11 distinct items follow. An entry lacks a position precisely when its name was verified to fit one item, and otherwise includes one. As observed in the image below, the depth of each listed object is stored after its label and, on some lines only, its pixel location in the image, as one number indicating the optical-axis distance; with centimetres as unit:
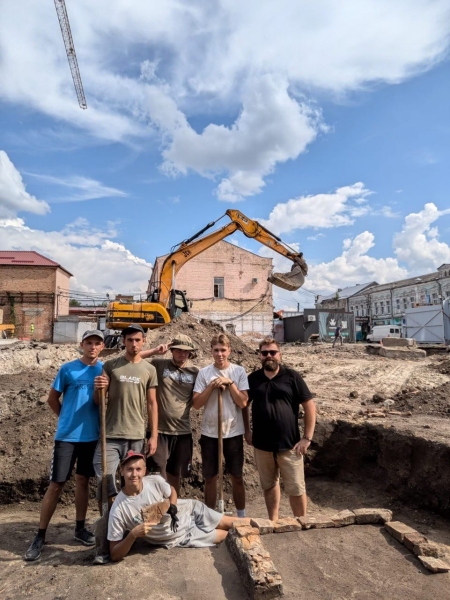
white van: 3112
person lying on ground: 323
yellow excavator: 1362
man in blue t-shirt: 360
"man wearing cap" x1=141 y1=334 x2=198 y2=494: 390
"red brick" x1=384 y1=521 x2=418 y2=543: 353
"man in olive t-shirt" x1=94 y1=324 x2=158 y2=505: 362
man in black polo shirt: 381
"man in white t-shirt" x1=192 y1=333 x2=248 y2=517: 394
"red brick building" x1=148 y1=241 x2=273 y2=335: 3344
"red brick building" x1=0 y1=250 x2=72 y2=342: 3106
